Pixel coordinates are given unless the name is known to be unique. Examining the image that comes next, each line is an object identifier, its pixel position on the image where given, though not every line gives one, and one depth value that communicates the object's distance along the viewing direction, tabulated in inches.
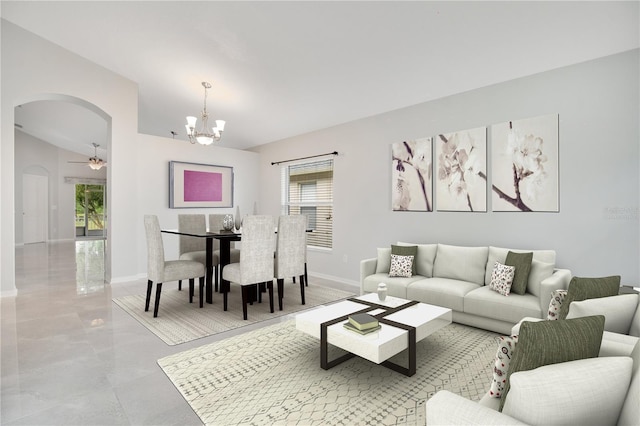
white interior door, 385.1
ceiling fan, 382.6
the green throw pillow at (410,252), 157.8
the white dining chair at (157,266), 142.0
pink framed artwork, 237.8
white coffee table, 83.8
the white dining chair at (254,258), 138.6
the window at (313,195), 228.5
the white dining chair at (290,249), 153.9
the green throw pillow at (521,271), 121.1
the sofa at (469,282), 114.0
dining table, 149.6
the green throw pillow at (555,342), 42.7
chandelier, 174.6
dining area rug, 125.5
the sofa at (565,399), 37.3
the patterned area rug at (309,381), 74.0
